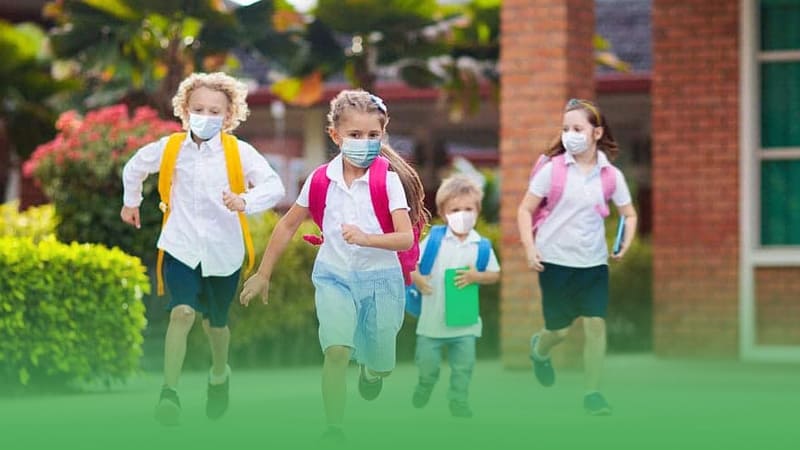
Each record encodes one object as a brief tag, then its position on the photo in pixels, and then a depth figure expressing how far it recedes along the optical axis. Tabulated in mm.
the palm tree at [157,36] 19031
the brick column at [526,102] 13078
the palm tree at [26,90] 21531
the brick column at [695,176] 14289
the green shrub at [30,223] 14398
